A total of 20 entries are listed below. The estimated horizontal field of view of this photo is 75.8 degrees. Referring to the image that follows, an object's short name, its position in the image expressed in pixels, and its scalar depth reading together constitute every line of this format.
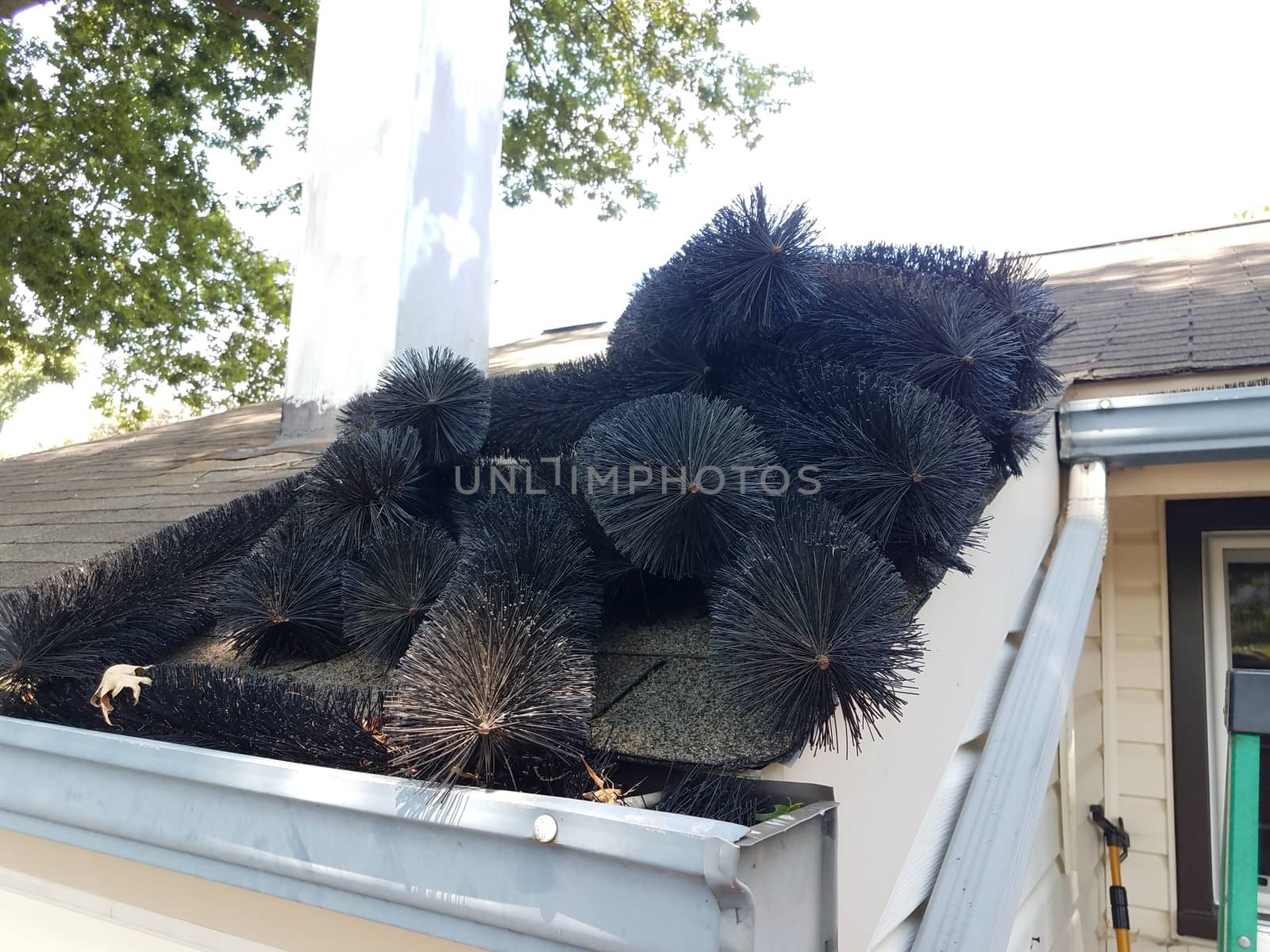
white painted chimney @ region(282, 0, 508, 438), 3.10
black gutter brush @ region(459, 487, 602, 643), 1.08
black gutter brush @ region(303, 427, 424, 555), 1.49
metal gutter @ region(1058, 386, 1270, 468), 2.07
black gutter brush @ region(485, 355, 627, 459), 1.56
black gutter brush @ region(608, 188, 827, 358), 1.32
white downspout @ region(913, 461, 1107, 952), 1.15
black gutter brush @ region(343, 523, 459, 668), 1.25
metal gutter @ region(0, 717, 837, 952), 0.75
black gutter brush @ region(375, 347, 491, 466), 1.62
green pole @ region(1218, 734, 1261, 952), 1.27
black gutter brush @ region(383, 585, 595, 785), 0.89
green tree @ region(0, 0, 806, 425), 8.16
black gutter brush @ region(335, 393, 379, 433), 1.76
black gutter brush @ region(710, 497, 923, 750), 0.87
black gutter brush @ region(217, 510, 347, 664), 1.45
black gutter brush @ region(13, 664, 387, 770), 1.05
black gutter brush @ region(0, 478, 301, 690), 1.46
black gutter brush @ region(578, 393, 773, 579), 1.01
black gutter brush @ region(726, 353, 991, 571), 1.12
